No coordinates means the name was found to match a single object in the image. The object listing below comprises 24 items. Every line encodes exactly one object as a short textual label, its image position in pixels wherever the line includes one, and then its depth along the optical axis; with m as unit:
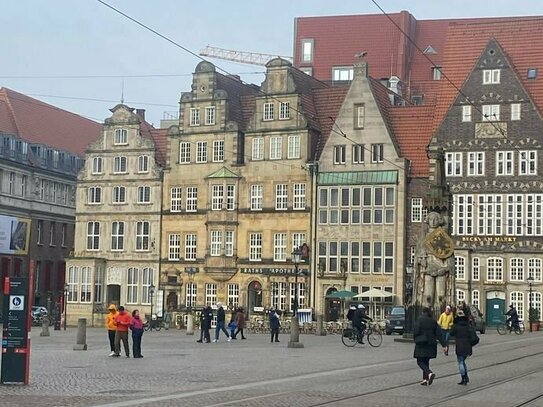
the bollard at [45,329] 48.16
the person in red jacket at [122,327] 29.88
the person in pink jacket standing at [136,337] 30.19
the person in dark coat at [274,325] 43.16
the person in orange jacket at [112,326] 30.31
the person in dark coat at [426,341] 20.94
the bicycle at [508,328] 56.62
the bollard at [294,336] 37.39
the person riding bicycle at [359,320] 39.56
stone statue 38.66
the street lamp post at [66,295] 69.06
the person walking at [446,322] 34.55
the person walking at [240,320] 45.51
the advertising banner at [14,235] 76.19
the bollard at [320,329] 52.24
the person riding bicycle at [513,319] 55.88
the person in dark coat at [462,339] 21.81
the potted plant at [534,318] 60.88
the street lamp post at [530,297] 61.04
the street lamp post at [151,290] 70.62
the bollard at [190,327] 52.62
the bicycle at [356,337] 39.59
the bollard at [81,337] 34.36
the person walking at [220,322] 42.65
